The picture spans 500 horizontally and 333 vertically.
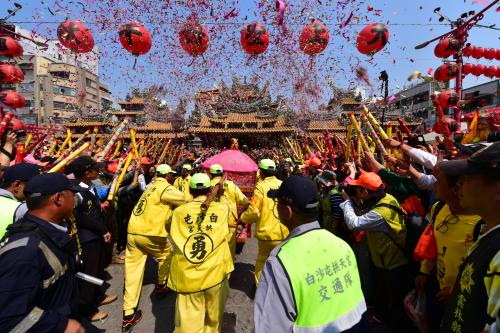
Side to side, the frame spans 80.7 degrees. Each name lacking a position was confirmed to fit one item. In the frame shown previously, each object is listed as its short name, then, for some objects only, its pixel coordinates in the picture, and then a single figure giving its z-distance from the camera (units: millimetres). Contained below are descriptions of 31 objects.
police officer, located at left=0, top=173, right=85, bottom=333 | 1520
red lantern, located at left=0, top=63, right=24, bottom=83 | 7562
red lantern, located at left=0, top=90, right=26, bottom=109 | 8266
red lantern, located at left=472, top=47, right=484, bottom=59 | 9898
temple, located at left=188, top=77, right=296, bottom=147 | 26328
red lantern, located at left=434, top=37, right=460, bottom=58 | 8898
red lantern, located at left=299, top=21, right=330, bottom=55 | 5617
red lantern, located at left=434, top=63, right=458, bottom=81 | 9797
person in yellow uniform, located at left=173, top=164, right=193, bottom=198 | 5948
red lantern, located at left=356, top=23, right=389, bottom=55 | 5430
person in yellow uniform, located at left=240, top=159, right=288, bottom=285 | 4078
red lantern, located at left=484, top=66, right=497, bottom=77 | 10758
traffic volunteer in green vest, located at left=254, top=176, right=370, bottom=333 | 1463
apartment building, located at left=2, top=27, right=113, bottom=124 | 37656
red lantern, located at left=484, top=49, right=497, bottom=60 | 9922
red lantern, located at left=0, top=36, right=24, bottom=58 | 6781
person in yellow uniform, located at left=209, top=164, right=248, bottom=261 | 4461
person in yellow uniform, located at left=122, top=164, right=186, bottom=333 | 3855
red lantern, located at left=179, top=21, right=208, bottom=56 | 5629
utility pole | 7519
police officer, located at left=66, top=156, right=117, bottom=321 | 3616
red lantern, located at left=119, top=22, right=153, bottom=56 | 5328
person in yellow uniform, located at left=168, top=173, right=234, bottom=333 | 2850
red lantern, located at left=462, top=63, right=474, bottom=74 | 10523
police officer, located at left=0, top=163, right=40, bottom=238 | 2441
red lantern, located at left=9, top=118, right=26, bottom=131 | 6956
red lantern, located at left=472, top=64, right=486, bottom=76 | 10703
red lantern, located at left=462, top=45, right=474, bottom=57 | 9766
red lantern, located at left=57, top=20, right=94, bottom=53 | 5492
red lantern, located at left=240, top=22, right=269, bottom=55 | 5633
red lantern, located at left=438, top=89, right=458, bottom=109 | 8266
